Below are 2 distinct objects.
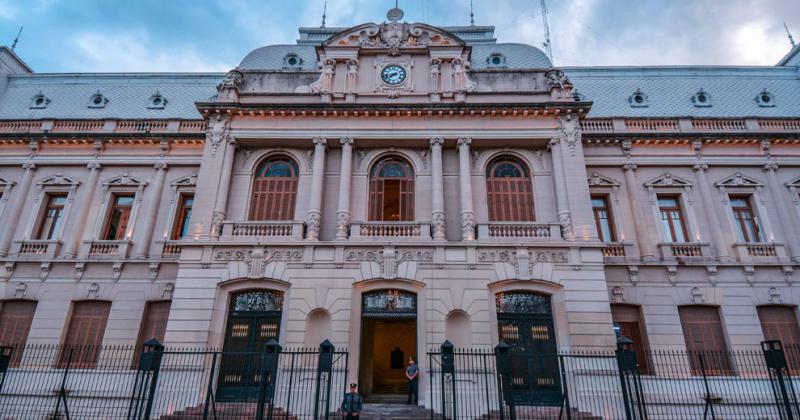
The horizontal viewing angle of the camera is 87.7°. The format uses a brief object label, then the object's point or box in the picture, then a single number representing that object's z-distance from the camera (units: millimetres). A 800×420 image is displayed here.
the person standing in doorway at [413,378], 14563
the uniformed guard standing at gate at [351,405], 11086
